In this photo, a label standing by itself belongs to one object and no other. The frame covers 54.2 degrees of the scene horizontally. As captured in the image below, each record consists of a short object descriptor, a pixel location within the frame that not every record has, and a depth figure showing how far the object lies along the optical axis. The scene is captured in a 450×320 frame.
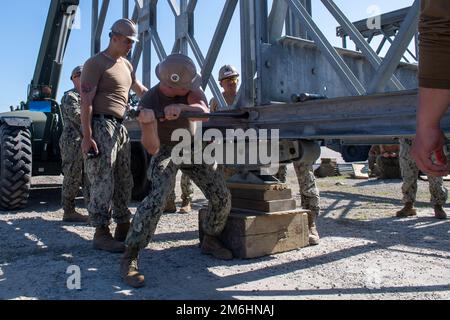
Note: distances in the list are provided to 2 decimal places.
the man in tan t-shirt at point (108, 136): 3.59
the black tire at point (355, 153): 12.41
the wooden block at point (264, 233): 3.36
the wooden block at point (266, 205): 3.50
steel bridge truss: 2.55
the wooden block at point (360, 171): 11.52
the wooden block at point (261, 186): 3.53
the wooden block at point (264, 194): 3.53
